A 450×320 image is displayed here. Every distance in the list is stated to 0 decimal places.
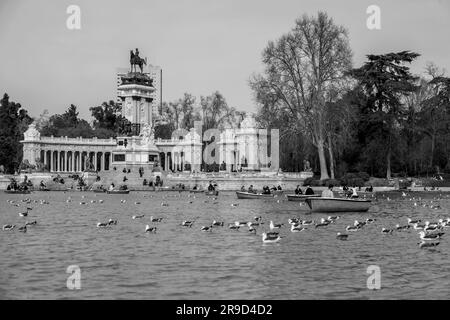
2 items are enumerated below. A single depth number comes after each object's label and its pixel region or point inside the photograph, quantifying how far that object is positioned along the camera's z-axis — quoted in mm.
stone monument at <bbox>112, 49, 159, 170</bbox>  95312
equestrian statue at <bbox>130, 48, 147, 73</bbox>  103188
